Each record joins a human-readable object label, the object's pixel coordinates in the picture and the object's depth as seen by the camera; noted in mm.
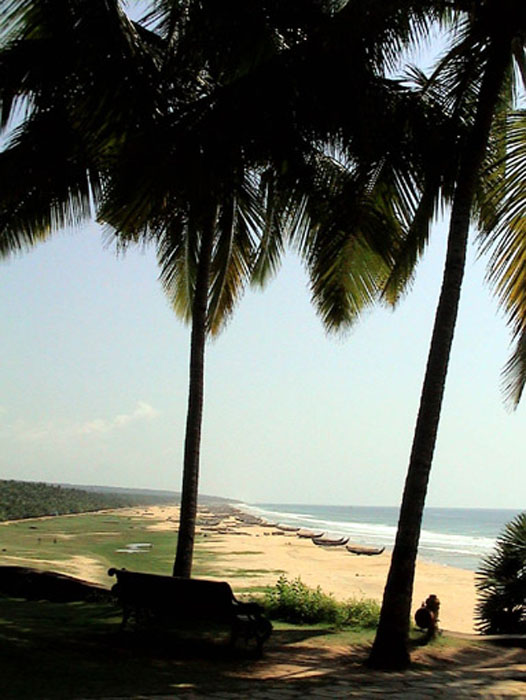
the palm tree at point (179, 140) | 8562
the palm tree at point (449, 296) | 7949
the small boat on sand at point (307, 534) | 52419
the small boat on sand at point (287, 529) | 62344
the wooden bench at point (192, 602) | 7758
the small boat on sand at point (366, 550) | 39312
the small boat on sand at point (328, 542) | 44969
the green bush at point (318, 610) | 10234
